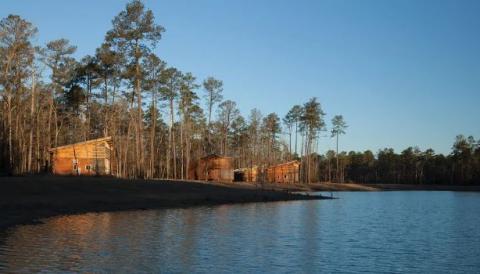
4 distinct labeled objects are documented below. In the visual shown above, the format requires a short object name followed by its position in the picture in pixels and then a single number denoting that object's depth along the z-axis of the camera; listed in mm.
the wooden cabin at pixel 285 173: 108188
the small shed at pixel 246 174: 104500
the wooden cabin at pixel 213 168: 89375
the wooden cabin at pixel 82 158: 66438
